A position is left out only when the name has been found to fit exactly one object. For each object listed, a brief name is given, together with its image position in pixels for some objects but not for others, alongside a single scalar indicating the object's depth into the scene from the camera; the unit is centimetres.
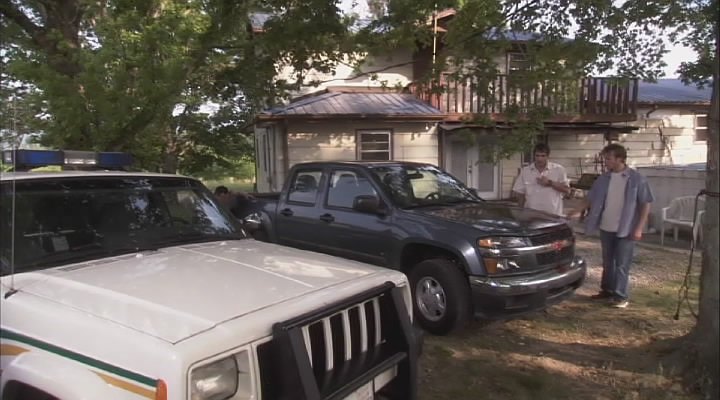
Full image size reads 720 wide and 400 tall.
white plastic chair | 993
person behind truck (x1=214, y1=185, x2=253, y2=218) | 743
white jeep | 207
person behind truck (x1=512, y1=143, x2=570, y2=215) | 650
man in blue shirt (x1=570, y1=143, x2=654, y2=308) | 564
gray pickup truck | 467
